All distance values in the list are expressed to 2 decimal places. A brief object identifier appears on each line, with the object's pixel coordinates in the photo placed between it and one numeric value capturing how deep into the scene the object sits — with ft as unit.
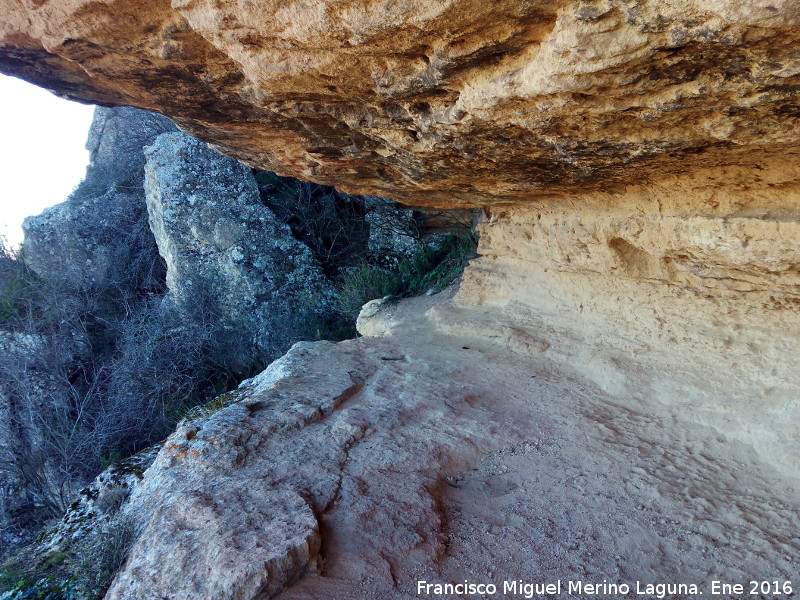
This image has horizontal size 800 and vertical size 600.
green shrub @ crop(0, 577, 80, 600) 6.92
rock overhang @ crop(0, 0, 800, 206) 4.97
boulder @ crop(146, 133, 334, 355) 24.61
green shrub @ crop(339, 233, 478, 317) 20.20
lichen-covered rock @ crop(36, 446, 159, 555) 8.38
